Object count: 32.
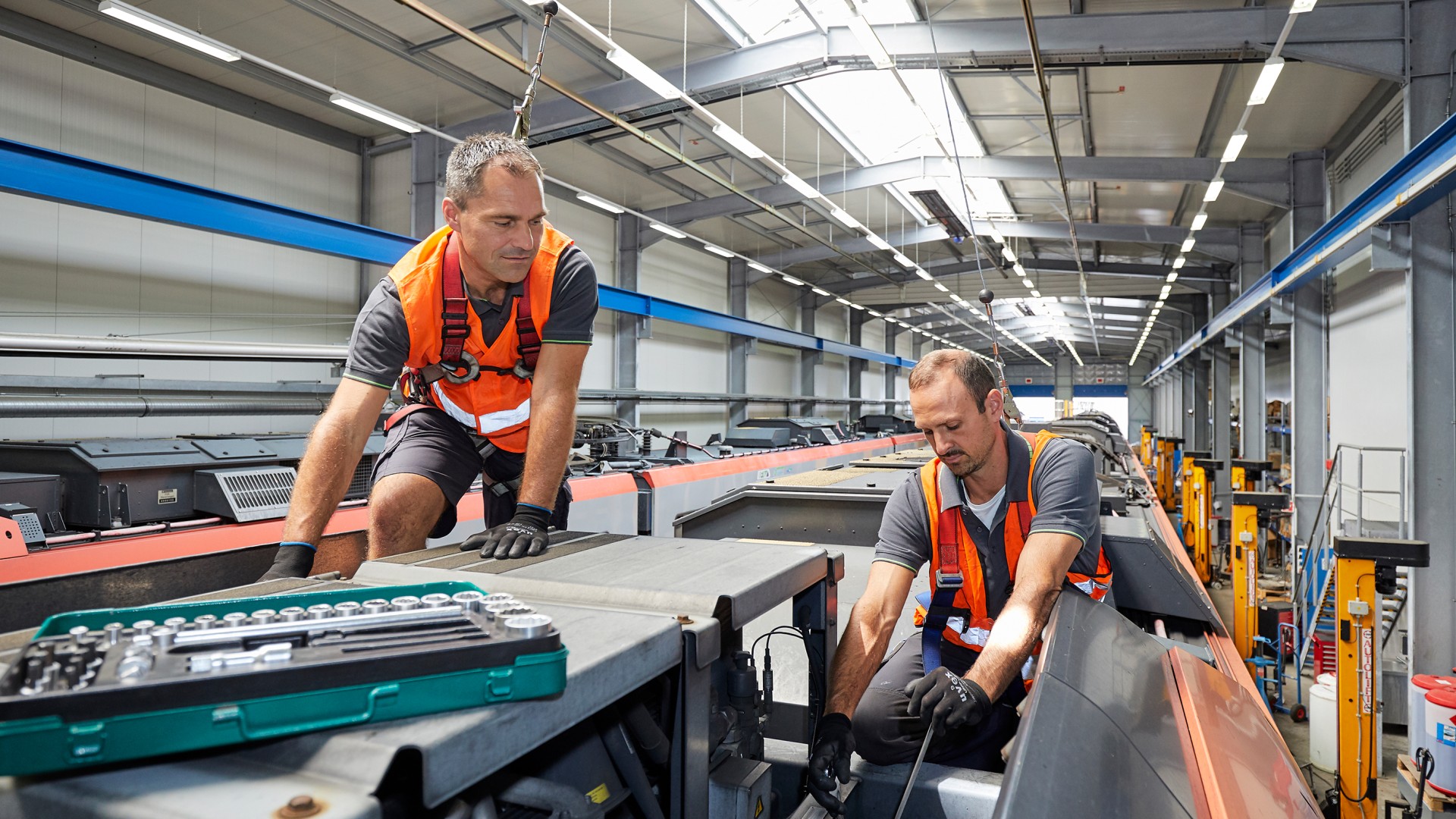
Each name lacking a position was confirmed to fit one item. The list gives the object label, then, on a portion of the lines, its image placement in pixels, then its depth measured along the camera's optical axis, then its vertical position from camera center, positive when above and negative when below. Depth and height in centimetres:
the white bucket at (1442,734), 397 -160
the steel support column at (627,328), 1205 +134
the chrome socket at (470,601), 75 -18
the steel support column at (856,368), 2158 +135
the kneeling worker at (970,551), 204 -38
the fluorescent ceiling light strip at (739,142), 703 +248
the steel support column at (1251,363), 1146 +86
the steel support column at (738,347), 1518 +130
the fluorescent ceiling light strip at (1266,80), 554 +242
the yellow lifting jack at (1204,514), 929 -111
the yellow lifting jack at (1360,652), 382 -115
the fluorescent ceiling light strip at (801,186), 873 +260
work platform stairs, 571 -119
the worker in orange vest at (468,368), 162 +10
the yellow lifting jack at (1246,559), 655 -117
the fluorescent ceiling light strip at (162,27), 497 +248
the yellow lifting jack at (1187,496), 1091 -108
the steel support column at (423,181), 890 +258
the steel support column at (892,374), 2514 +139
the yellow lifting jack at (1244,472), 814 -56
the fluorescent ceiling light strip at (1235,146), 700 +249
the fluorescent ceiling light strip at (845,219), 1062 +268
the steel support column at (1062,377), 3475 +181
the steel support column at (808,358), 1822 +133
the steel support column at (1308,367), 888 +61
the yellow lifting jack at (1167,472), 1489 -101
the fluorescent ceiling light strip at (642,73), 543 +252
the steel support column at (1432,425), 520 -3
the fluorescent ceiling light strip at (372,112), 617 +243
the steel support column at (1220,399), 1398 +38
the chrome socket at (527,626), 66 -18
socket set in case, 54 -19
